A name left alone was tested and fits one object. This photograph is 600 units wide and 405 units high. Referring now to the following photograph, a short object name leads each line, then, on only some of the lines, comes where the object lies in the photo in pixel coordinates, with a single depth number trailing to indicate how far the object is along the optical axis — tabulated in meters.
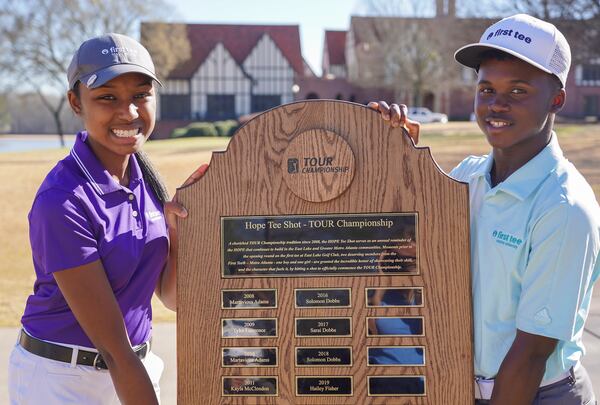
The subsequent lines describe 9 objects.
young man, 2.24
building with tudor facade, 52.78
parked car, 51.19
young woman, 2.38
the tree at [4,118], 70.28
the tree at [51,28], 50.22
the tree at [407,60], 53.19
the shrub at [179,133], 45.44
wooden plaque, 2.53
